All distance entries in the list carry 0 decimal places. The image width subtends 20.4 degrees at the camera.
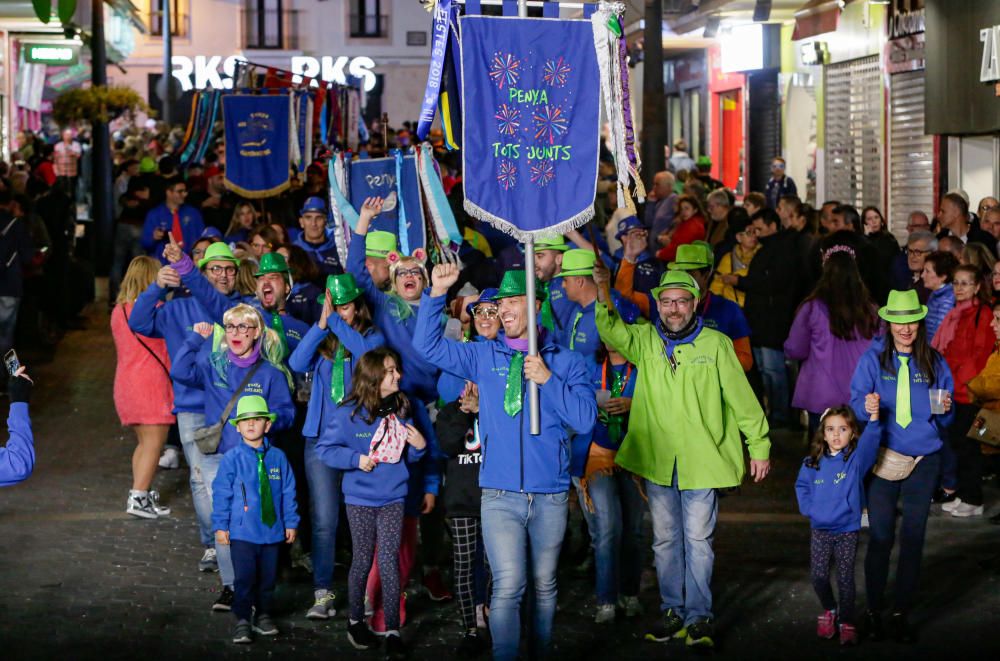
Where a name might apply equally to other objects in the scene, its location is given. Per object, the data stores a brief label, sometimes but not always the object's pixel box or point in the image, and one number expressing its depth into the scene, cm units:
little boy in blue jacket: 1435
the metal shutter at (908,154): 3489
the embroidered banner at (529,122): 1307
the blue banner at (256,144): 3014
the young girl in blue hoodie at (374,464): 1410
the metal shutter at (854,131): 3848
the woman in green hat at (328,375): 1492
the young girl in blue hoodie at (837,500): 1433
